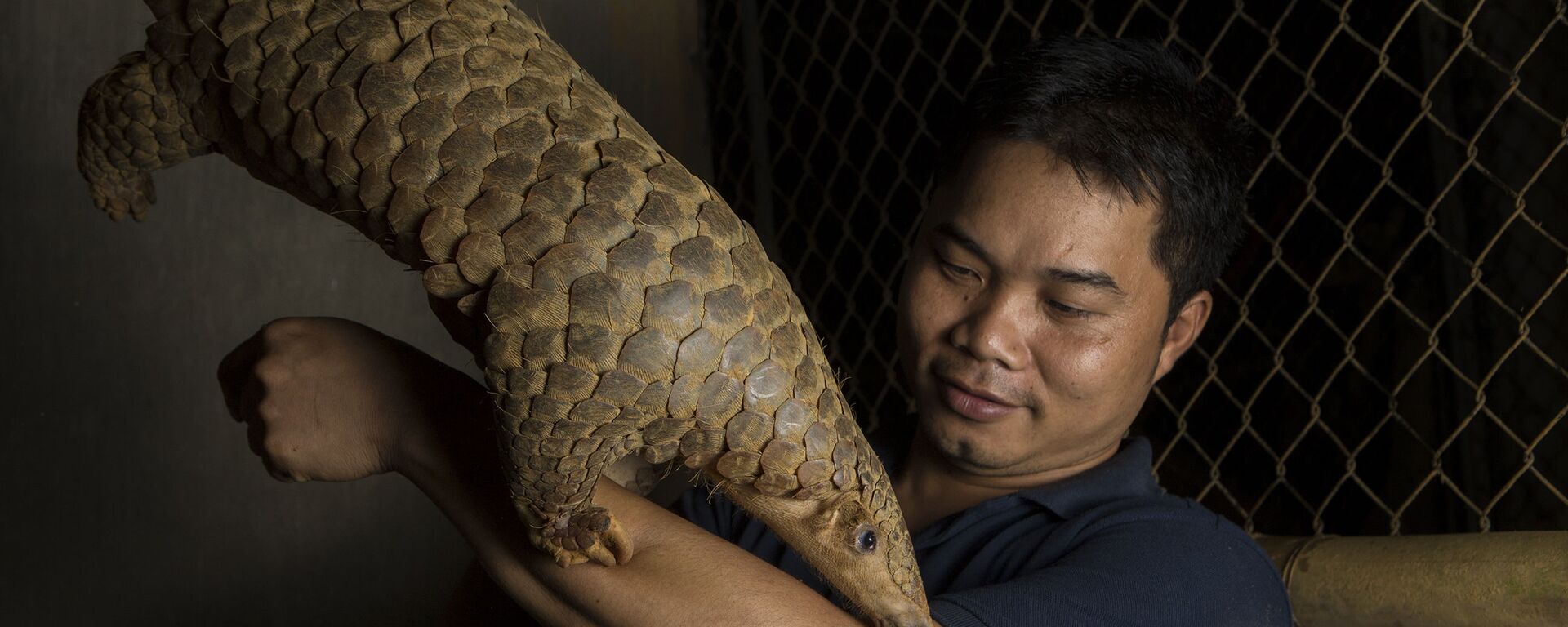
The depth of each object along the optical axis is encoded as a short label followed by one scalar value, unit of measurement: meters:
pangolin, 0.57
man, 0.81
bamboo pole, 1.14
